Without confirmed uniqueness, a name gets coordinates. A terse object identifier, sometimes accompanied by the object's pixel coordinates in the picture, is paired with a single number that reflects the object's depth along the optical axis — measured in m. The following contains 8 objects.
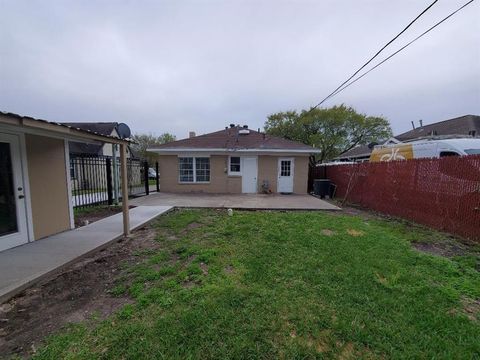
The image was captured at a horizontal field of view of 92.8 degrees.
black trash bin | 12.55
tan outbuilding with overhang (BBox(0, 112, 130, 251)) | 4.23
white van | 7.14
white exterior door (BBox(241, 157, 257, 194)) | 13.70
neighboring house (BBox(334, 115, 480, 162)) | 17.20
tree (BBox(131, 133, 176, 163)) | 34.59
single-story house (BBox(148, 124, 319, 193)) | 13.65
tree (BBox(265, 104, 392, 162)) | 26.05
